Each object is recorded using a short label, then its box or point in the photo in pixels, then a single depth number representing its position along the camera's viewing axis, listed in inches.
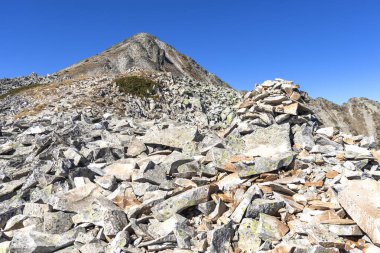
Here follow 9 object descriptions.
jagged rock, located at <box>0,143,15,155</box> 733.3
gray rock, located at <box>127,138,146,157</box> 666.8
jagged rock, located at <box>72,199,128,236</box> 407.5
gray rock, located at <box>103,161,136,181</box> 554.2
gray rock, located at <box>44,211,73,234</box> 427.2
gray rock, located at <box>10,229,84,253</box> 387.2
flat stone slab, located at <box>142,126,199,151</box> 671.8
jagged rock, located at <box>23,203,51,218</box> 459.2
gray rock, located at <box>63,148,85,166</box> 587.2
